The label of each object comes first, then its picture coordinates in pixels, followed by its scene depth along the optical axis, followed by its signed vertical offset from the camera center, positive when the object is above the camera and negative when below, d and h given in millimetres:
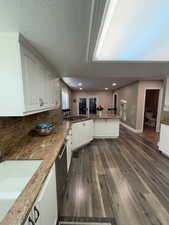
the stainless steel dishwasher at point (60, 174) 1259 -952
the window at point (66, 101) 5514 +165
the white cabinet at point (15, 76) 1063 +298
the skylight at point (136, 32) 1125 +1077
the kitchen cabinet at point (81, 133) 2985 -919
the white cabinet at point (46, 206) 682 -821
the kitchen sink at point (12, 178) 790 -732
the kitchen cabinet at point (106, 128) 3982 -952
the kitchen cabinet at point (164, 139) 2691 -964
